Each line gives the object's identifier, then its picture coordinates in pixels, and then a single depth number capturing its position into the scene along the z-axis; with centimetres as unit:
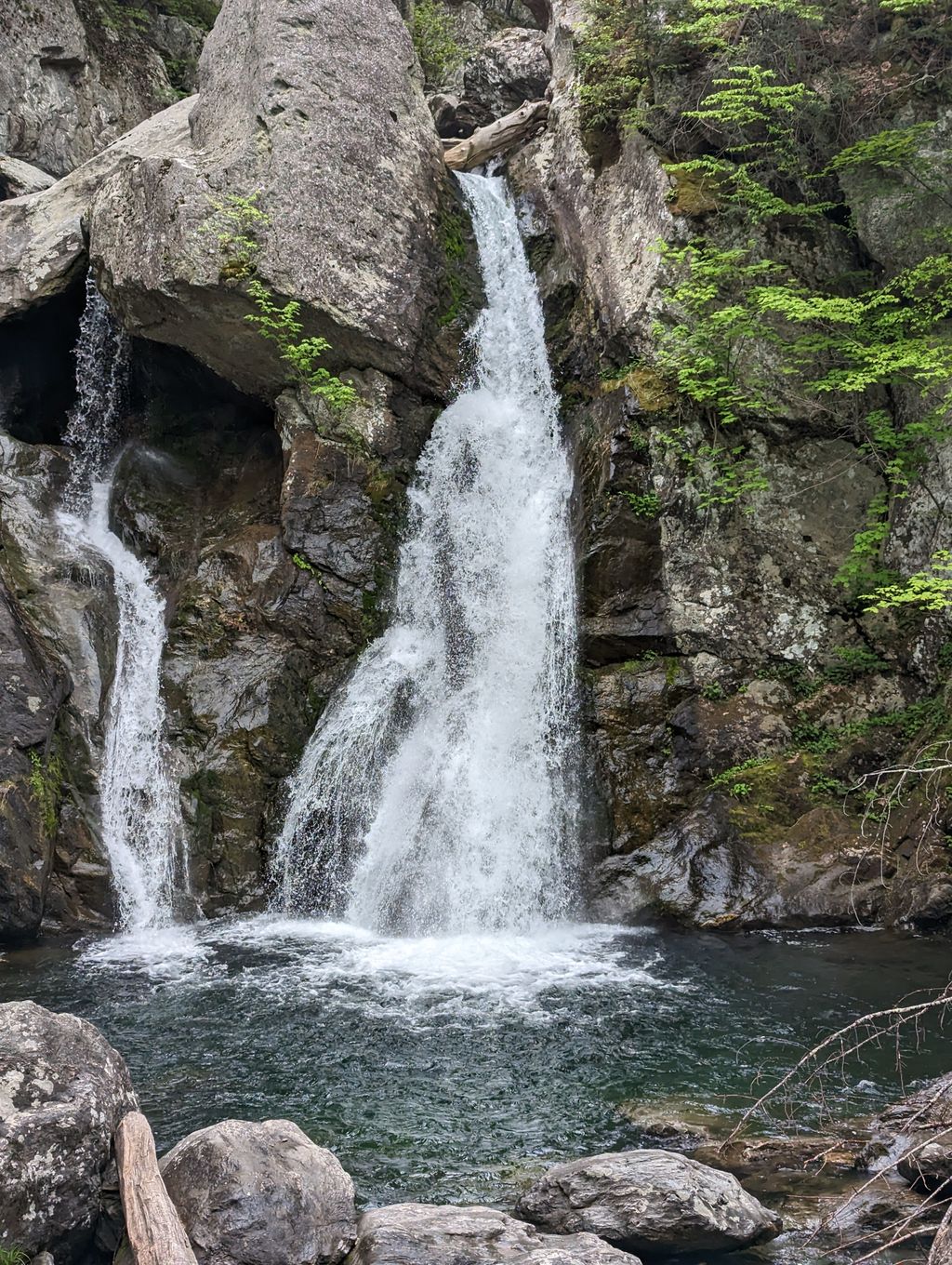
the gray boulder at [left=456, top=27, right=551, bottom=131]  1953
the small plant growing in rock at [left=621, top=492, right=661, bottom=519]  1129
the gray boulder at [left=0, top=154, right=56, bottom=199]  1602
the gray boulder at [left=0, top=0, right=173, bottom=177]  1688
